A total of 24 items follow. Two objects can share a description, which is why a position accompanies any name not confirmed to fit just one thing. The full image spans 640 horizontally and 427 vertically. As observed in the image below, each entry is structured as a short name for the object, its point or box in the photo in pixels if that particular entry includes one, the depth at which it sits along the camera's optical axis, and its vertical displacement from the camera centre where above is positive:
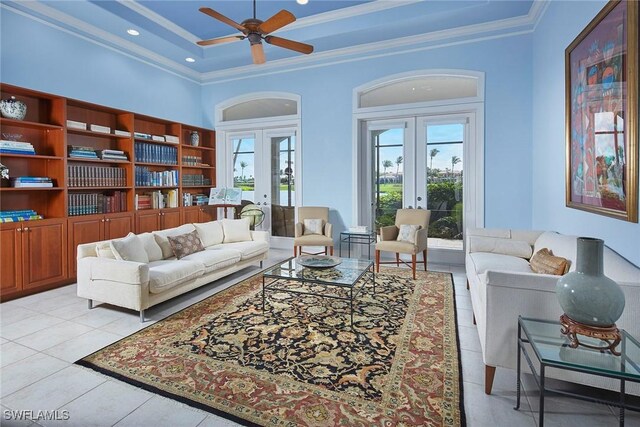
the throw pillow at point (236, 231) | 4.96 -0.34
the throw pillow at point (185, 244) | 3.96 -0.44
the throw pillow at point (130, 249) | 3.25 -0.40
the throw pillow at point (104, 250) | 3.34 -0.41
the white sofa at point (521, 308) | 1.79 -0.60
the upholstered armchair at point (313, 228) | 5.18 -0.35
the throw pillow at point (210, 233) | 4.61 -0.35
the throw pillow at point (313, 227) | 5.59 -0.34
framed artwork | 2.17 +0.70
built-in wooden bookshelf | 3.84 +0.27
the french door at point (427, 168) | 5.36 +0.64
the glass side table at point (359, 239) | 5.34 -0.55
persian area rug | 1.92 -1.11
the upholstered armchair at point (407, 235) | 4.56 -0.41
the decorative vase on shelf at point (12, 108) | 3.76 +1.15
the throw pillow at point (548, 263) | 2.55 -0.47
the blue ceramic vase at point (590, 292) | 1.58 -0.42
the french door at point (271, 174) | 6.55 +0.67
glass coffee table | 3.12 -0.67
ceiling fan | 3.37 +1.91
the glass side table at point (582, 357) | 1.48 -0.72
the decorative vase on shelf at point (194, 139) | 6.61 +1.36
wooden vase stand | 1.61 -0.63
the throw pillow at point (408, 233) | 4.83 -0.39
